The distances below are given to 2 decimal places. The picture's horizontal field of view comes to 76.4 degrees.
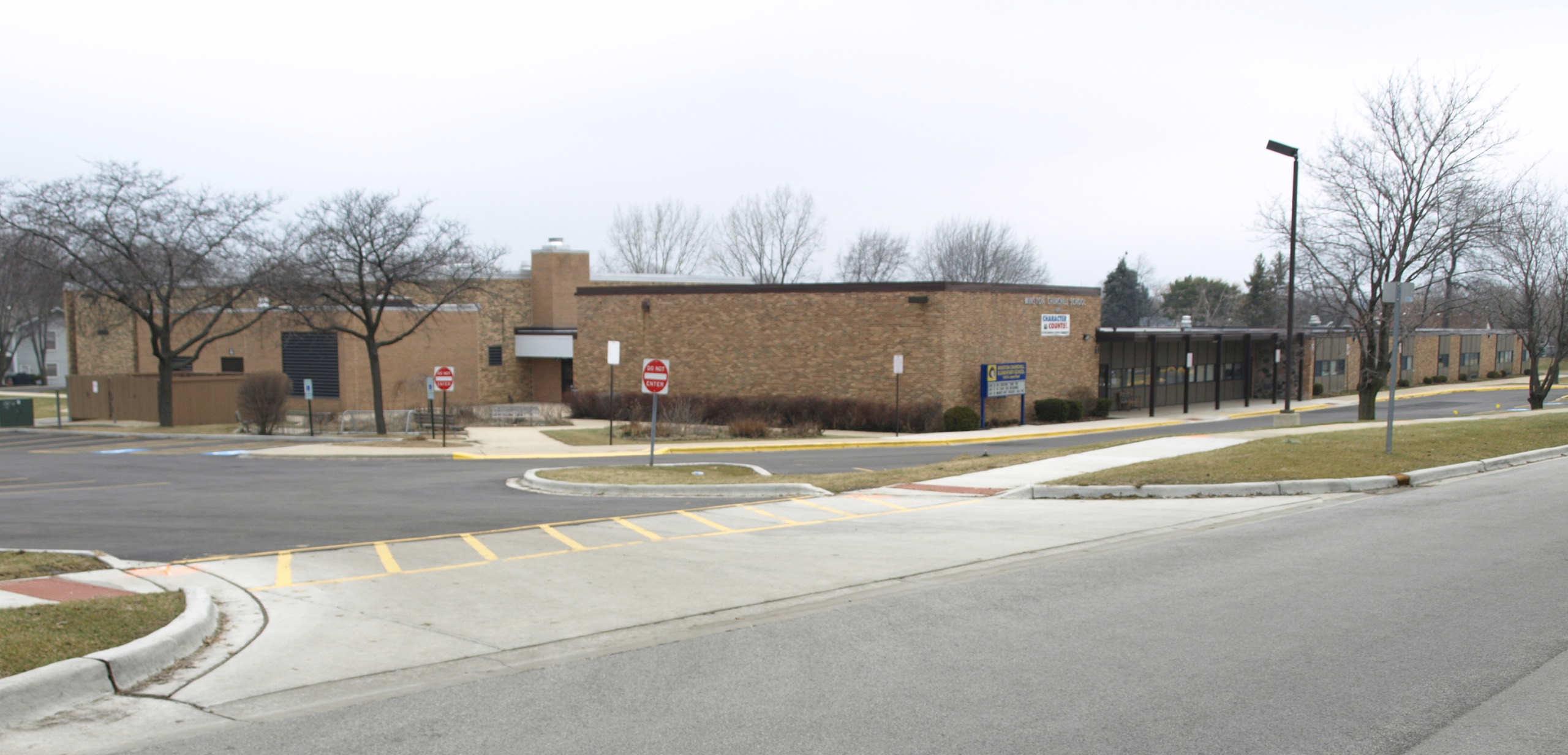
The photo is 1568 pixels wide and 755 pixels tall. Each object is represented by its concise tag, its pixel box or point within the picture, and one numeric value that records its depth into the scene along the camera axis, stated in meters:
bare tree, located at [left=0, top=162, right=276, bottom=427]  34.62
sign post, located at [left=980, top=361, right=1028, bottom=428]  35.88
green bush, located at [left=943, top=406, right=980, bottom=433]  34.53
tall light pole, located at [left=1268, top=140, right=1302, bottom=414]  29.22
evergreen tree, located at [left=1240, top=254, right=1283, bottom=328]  89.50
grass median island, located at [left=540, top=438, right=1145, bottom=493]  16.70
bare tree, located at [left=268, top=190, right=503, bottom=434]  32.91
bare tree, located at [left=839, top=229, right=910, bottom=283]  77.88
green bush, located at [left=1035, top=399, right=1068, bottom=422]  37.94
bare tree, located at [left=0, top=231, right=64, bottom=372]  51.38
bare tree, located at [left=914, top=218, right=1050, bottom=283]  78.12
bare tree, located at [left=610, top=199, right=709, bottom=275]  74.62
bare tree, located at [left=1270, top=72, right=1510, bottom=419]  29.28
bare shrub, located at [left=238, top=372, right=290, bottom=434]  33.31
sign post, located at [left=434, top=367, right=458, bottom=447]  28.30
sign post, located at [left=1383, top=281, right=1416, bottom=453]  15.51
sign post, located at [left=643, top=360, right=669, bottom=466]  19.53
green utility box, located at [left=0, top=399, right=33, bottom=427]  38.97
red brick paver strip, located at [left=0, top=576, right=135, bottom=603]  7.90
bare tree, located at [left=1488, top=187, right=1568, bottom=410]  35.69
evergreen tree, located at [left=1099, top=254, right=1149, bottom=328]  88.81
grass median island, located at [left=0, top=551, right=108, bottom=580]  8.84
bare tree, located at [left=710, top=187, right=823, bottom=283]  71.31
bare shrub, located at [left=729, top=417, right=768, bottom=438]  32.62
